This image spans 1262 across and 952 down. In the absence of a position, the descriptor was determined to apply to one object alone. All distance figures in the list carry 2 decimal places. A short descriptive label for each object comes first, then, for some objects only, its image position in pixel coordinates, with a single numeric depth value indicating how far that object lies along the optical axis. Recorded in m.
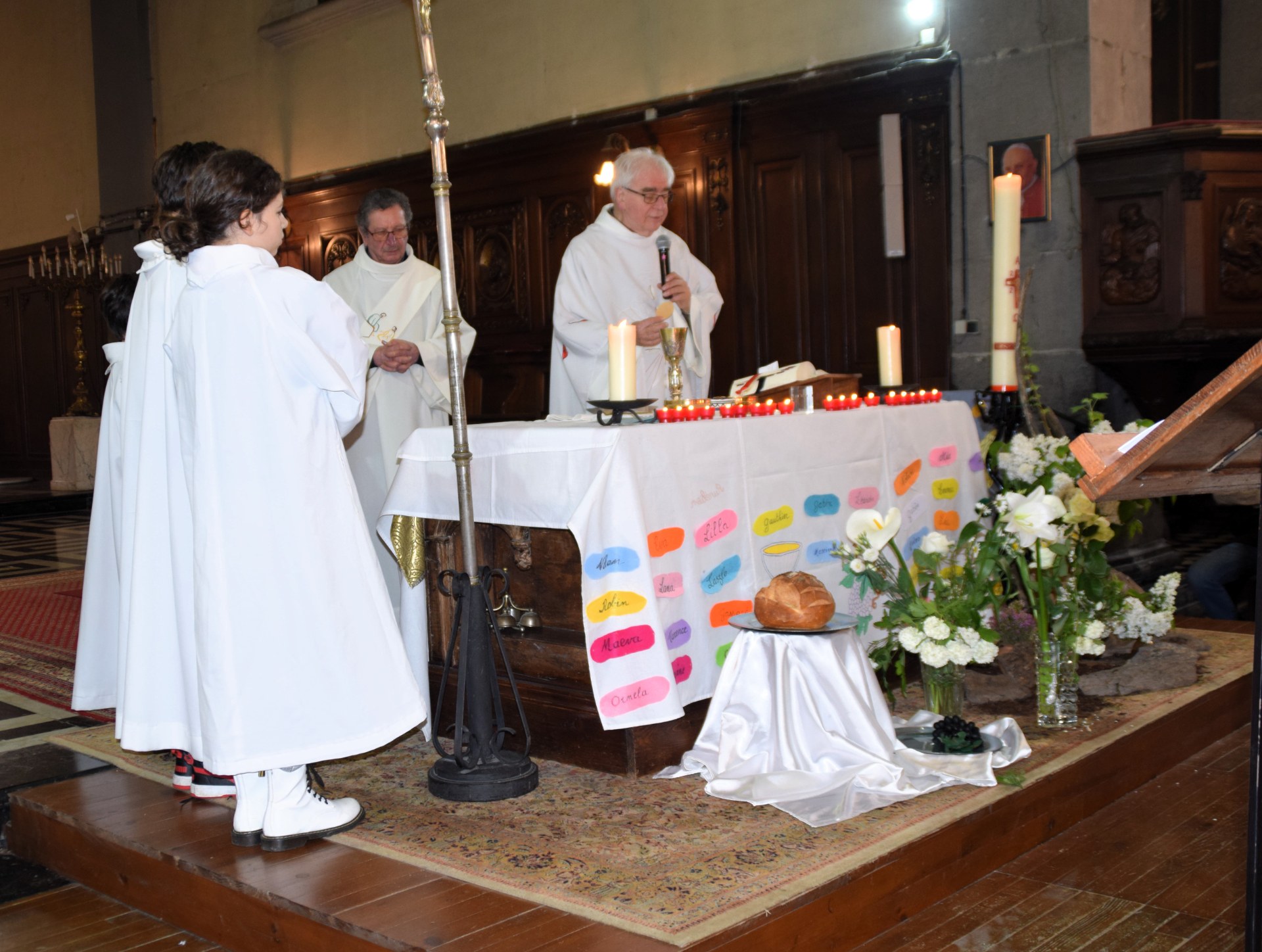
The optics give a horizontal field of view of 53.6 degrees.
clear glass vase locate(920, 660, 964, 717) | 3.34
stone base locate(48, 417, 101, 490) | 11.81
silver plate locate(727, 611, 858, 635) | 2.99
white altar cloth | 2.92
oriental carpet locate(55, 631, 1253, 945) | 2.32
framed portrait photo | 6.55
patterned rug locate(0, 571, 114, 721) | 4.54
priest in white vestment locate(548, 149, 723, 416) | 4.13
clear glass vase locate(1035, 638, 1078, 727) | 3.41
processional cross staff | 2.82
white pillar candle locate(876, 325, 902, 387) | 4.05
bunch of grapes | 3.05
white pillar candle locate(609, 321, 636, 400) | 3.06
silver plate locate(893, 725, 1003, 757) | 3.09
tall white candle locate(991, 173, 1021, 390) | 3.47
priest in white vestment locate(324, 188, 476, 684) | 4.25
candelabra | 11.88
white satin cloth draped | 2.91
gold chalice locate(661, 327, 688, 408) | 3.44
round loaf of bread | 2.98
